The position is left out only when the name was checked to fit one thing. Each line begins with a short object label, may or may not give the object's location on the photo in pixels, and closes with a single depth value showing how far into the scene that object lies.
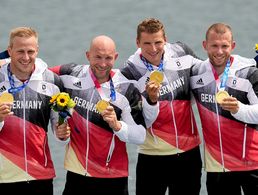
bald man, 14.24
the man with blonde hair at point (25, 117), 13.93
